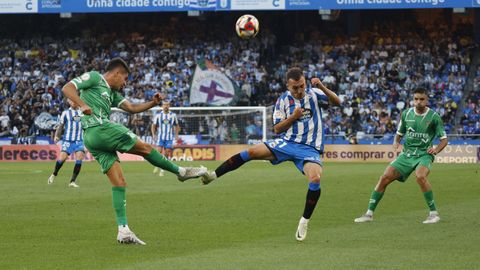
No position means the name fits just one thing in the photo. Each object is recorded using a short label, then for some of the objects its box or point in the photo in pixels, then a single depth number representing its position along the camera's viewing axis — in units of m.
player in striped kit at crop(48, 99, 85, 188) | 24.44
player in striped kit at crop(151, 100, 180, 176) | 30.95
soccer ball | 19.66
